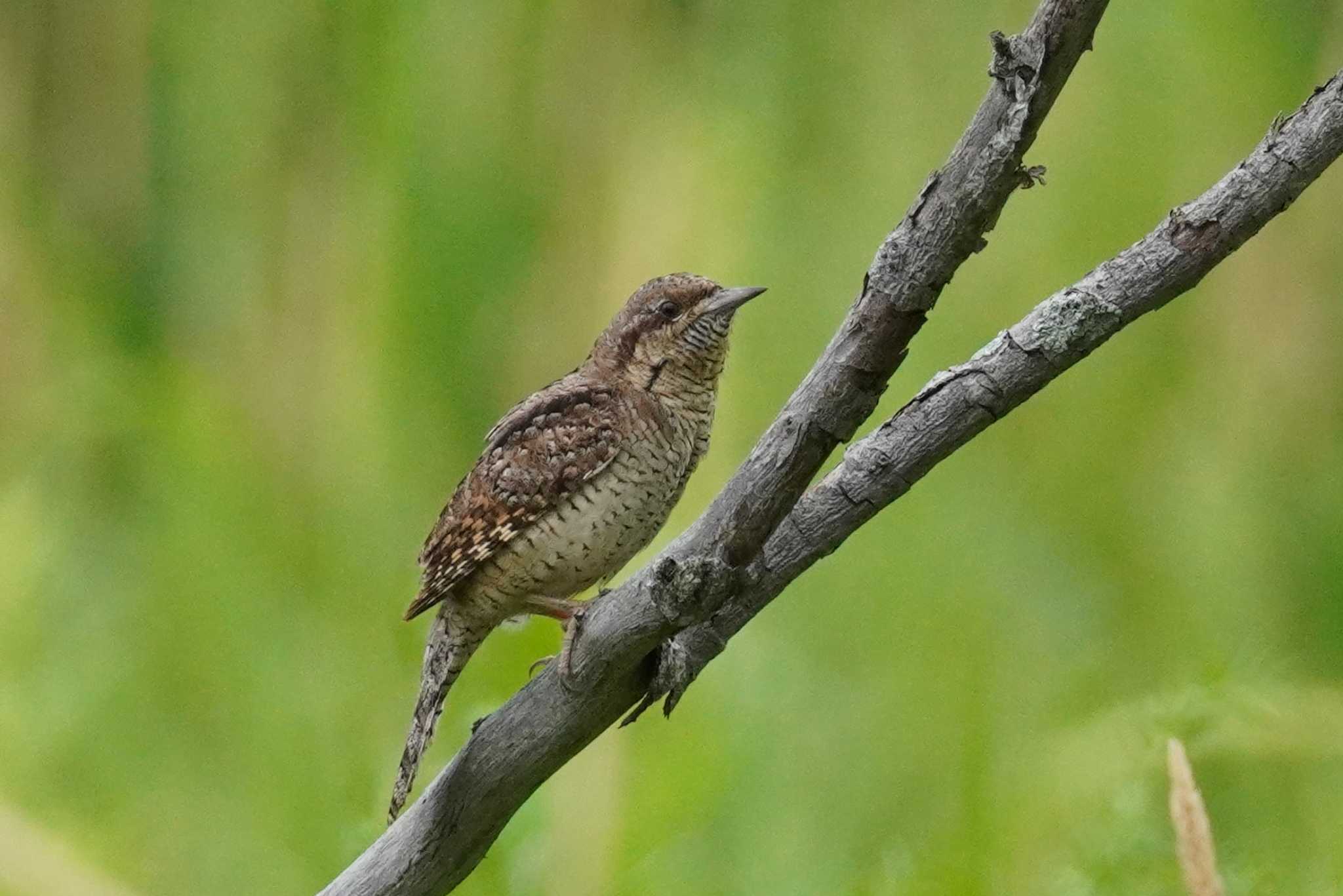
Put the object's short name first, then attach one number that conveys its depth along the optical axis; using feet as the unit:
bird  16.56
